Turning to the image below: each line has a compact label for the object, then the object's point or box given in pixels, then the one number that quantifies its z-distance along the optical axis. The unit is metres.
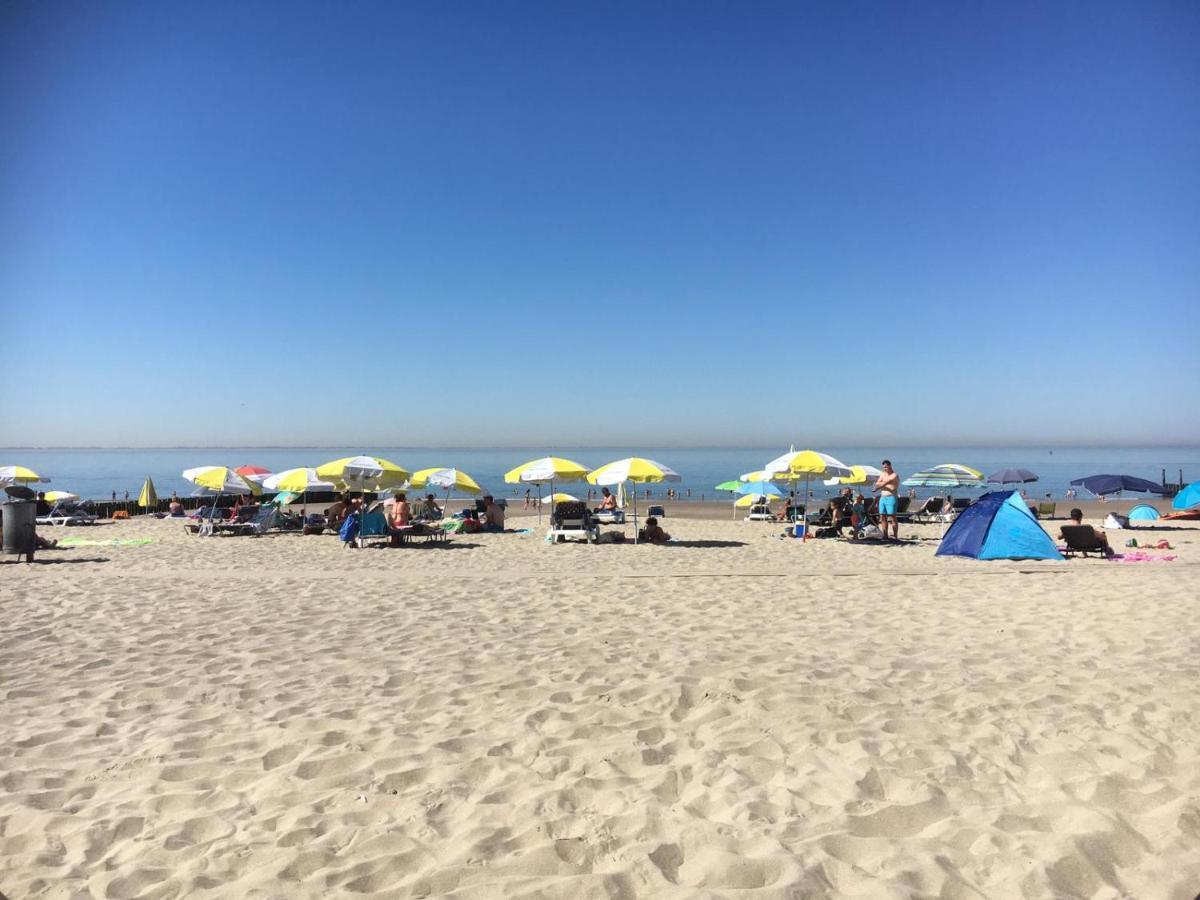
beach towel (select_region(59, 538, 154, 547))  14.83
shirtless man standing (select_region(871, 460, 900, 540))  15.66
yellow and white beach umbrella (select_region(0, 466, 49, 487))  22.30
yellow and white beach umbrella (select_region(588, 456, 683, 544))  14.55
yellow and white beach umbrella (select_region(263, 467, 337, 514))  17.09
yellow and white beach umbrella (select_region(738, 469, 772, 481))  22.18
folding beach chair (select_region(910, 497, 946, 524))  23.83
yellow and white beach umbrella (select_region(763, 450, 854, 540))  15.36
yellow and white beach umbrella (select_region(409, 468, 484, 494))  19.03
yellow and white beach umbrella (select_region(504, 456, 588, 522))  16.30
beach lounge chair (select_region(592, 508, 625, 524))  20.05
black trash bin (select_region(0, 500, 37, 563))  11.36
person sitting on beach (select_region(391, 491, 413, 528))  14.77
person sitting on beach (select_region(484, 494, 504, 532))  18.08
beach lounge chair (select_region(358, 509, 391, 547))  14.31
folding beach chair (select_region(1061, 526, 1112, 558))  12.07
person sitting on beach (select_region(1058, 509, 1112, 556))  12.27
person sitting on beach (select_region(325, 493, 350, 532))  17.80
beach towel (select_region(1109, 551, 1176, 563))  11.80
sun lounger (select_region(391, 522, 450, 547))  14.40
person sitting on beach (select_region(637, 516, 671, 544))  15.52
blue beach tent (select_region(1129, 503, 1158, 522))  20.50
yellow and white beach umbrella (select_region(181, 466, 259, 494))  17.67
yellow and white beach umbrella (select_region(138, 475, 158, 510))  26.75
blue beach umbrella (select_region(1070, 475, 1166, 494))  21.89
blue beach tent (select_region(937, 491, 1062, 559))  11.62
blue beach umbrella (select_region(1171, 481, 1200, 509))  20.94
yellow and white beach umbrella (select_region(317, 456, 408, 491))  16.77
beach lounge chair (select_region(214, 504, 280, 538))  17.16
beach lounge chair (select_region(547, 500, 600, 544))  15.46
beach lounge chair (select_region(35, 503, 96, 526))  21.12
